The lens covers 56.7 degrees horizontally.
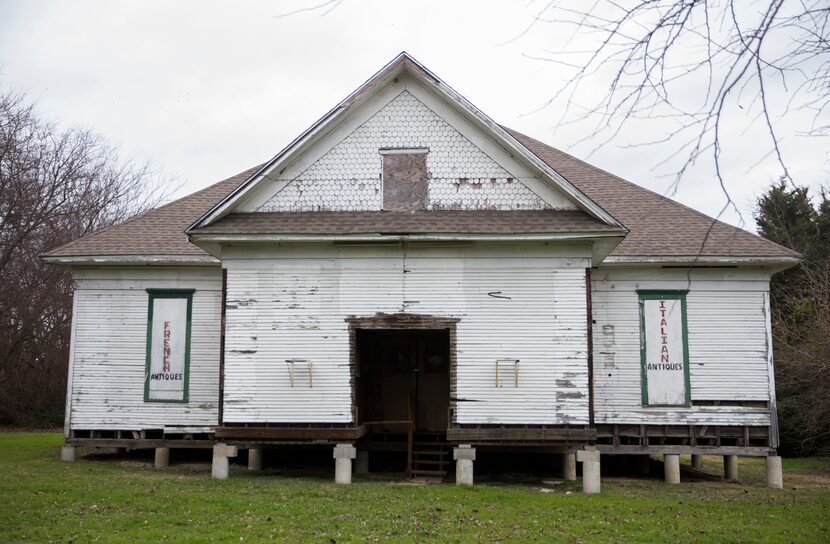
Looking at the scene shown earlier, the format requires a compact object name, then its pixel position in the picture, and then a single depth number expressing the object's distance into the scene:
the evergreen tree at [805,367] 20.77
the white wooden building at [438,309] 13.92
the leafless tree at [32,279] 29.02
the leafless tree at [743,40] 4.22
